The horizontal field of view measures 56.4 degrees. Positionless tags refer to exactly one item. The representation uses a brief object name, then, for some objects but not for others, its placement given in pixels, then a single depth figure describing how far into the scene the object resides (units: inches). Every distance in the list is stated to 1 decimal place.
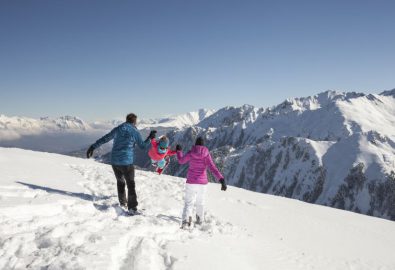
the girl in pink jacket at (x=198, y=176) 449.7
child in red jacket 605.3
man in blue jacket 450.8
